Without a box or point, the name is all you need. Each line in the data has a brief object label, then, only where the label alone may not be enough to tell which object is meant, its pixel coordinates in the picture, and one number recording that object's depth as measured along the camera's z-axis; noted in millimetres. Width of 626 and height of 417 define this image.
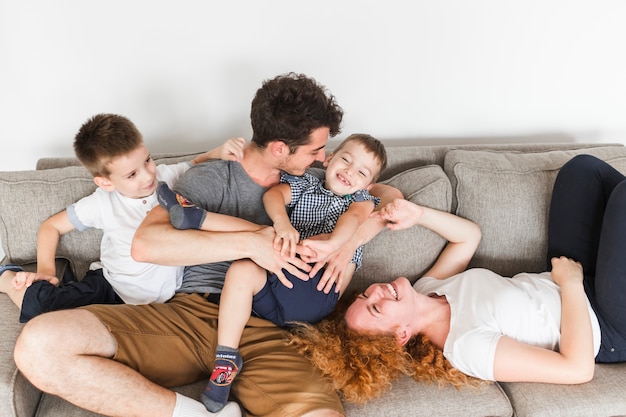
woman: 1623
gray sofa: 1607
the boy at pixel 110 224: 1651
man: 1433
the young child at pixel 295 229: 1594
